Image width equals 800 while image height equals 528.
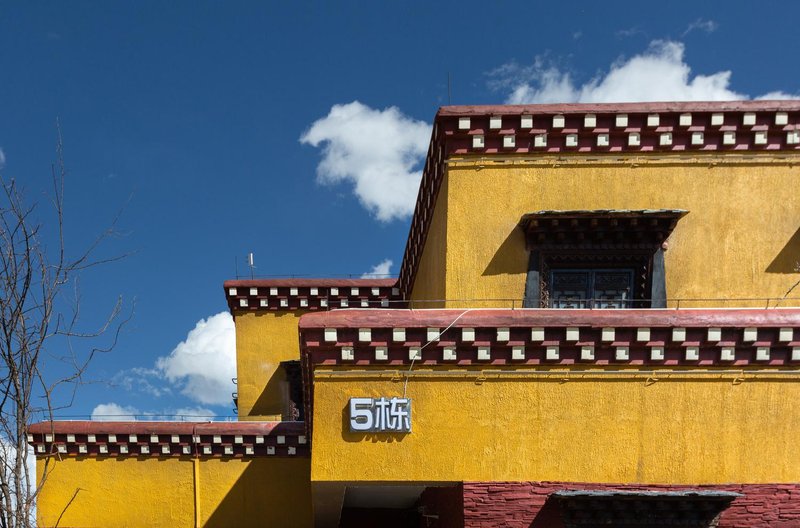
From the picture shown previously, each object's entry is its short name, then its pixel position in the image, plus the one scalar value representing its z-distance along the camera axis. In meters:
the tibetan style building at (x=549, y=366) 6.87
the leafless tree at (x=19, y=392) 5.57
